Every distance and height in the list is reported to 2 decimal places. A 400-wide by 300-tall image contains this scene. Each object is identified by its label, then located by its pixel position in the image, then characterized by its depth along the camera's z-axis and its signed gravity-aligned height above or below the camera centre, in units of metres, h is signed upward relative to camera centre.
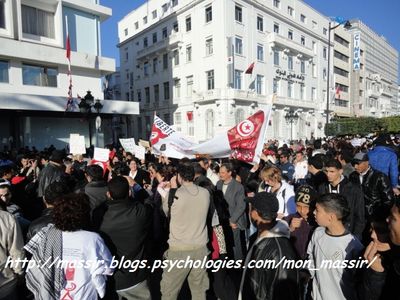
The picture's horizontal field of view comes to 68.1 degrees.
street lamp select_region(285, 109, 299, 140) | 35.49 +0.96
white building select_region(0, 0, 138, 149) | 17.25 +4.14
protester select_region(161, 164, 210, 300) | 3.41 -1.24
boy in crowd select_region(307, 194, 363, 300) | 2.48 -1.04
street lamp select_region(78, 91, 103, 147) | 11.82 +1.11
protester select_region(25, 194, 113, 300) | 2.53 -1.05
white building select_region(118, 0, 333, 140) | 29.52 +7.91
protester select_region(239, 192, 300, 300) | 2.40 -1.05
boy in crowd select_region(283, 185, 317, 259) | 3.26 -1.05
